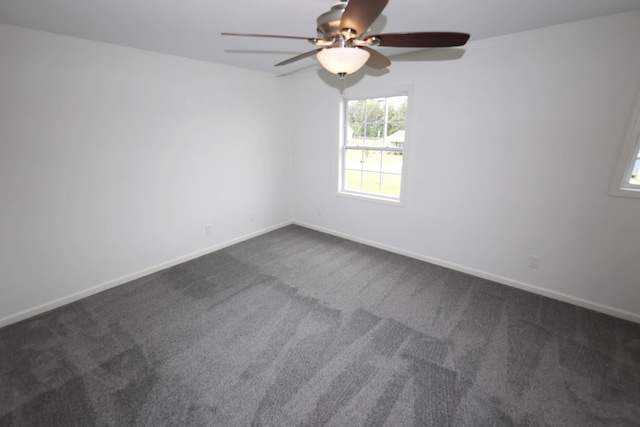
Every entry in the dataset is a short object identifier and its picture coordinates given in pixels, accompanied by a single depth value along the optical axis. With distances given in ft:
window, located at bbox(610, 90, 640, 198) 6.69
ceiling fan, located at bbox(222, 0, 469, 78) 4.16
